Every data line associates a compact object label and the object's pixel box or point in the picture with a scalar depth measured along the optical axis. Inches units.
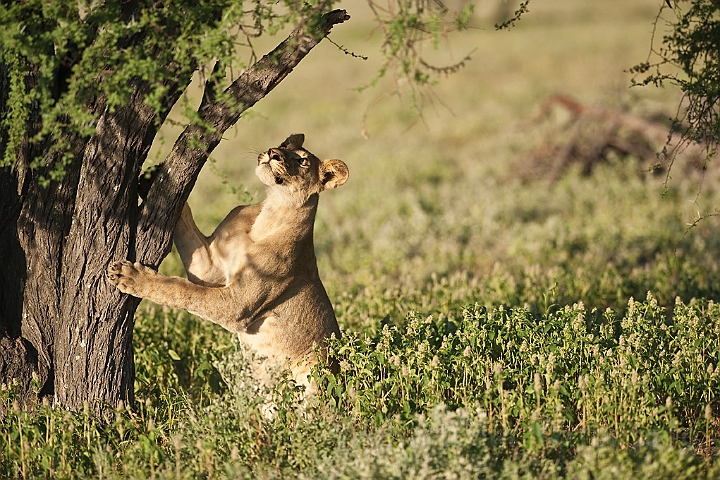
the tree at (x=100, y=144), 380.5
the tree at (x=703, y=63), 504.7
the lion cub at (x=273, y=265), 479.8
